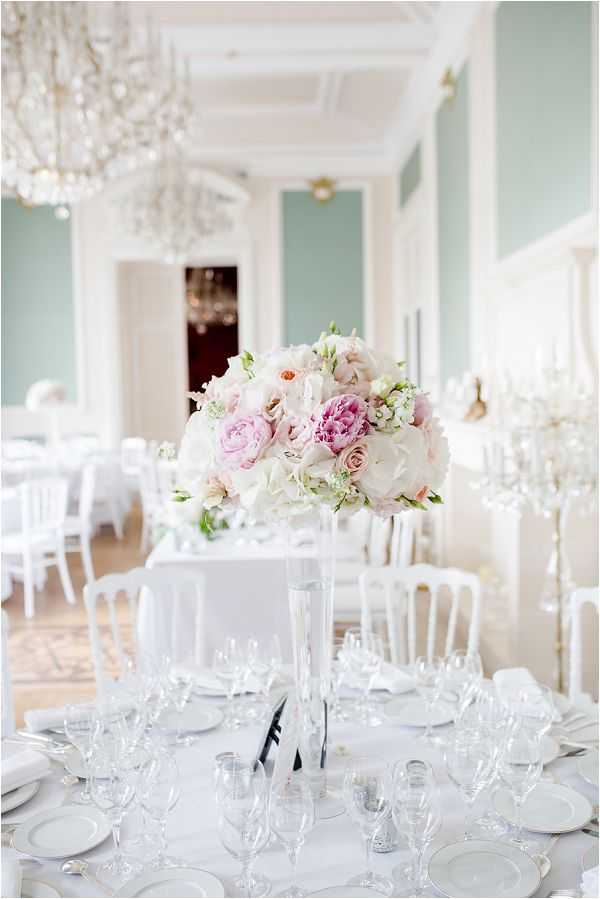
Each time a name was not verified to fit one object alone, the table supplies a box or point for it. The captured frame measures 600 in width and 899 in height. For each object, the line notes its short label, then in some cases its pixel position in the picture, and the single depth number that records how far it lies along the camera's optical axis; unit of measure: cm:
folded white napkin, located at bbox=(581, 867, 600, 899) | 131
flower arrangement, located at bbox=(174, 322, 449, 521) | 148
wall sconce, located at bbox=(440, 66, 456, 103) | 587
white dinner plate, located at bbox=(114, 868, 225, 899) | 137
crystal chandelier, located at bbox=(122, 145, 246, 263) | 821
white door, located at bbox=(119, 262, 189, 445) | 1112
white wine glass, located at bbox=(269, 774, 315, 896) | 135
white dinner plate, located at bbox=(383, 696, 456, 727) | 204
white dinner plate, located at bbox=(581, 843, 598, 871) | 147
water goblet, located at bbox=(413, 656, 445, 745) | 200
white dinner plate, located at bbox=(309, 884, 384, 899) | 136
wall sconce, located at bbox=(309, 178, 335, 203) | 927
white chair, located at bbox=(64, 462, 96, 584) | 637
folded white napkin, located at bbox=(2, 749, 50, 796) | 174
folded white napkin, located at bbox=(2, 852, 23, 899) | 137
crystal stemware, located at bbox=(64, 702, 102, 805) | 166
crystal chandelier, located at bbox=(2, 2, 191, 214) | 451
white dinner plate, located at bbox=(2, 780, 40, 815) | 169
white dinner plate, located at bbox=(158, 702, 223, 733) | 203
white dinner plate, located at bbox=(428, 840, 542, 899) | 138
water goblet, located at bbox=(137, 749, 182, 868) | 146
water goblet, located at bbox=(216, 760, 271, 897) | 132
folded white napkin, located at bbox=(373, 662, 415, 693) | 224
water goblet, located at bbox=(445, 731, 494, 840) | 154
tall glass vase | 164
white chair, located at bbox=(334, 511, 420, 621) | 401
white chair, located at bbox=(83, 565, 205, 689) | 265
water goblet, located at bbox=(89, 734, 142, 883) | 145
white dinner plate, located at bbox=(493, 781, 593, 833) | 158
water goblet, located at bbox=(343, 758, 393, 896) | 139
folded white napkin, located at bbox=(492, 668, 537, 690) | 218
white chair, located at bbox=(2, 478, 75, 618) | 565
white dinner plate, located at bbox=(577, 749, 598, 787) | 177
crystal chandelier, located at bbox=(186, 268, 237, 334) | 1324
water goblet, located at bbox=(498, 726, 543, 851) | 153
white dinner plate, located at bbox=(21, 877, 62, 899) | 140
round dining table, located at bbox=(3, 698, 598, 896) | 144
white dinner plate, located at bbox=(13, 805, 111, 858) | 152
